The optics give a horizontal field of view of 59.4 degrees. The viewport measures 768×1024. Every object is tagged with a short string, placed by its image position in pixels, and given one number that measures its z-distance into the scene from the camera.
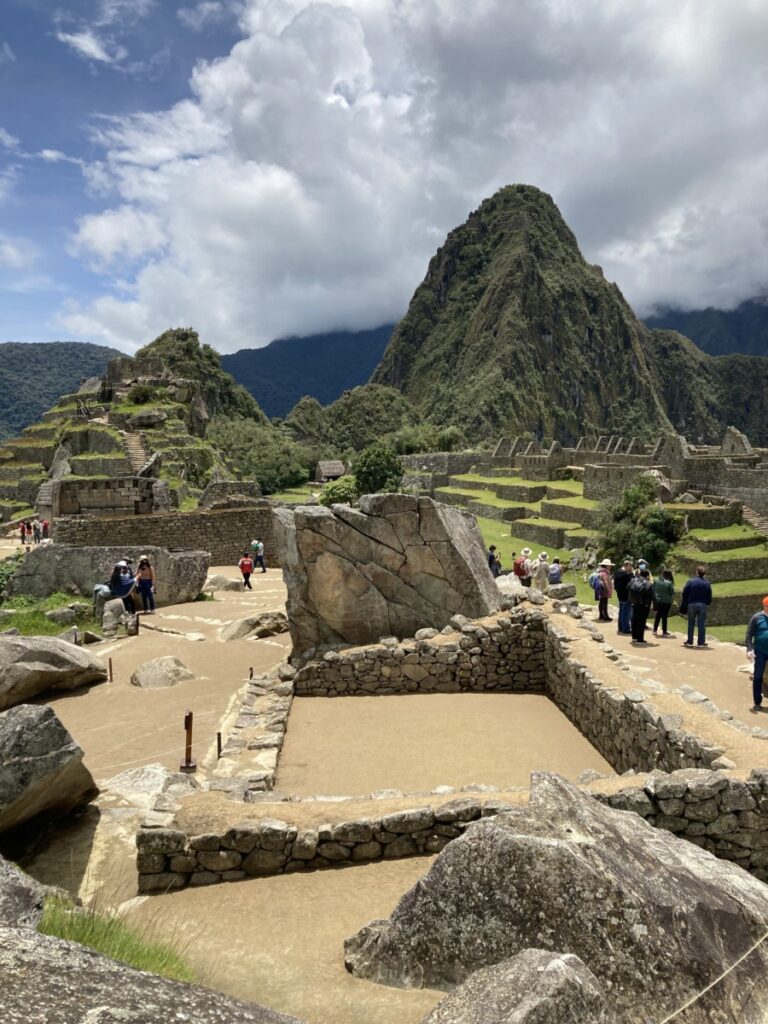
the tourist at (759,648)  9.15
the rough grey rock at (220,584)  18.49
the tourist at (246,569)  18.66
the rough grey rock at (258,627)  13.59
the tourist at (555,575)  17.69
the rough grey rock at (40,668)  9.51
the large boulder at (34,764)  5.33
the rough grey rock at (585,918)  3.50
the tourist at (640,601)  12.61
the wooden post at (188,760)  7.64
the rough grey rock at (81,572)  16.48
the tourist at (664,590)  13.25
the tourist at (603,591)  15.53
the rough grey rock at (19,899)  3.02
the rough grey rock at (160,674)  10.61
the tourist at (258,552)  21.92
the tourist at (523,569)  18.34
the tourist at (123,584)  15.00
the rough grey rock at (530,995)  2.77
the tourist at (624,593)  13.74
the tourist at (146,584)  15.30
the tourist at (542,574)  17.73
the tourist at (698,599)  11.95
